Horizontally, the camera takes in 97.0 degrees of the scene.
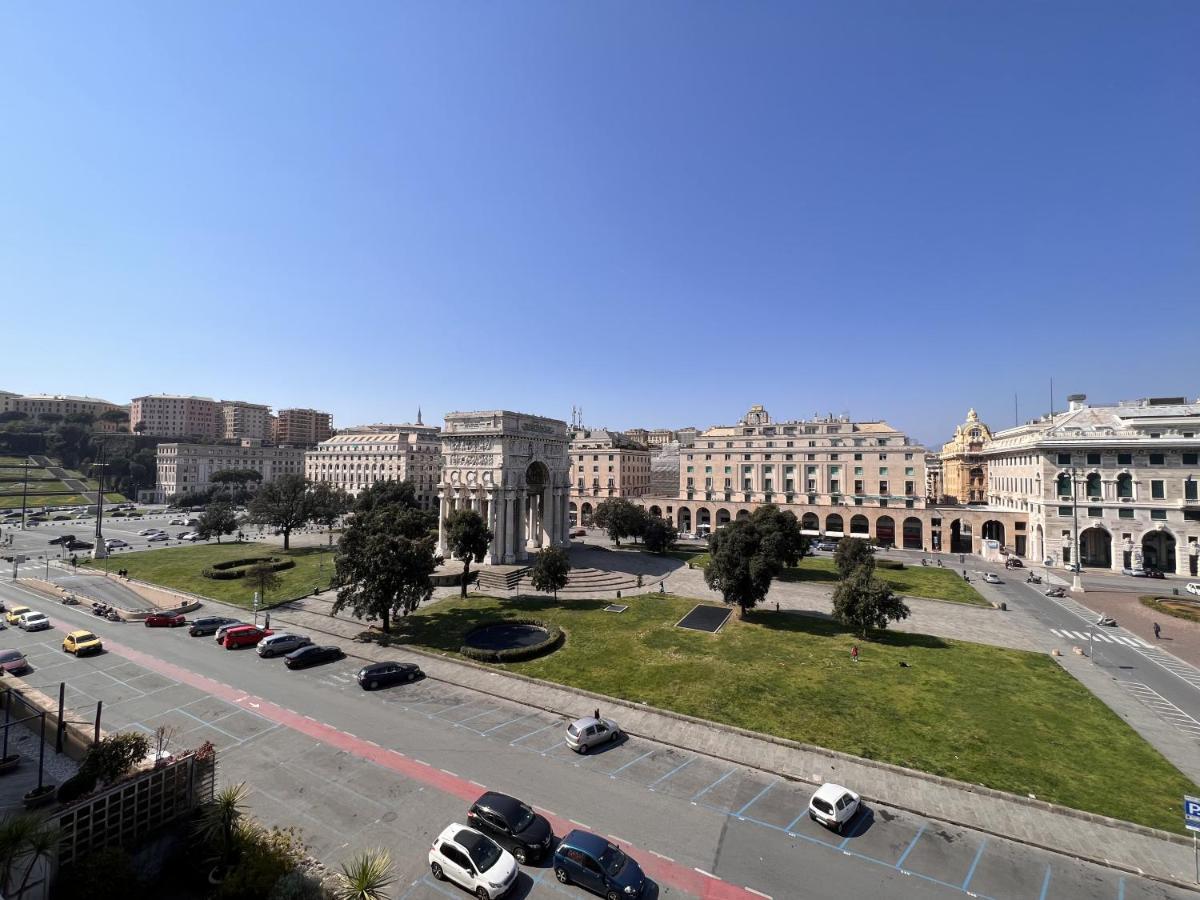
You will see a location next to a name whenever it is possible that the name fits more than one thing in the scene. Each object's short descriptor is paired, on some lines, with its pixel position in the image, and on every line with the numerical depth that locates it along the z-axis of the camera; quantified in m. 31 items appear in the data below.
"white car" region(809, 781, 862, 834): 17.98
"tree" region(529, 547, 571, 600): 47.06
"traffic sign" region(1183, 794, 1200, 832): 15.34
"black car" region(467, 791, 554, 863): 16.73
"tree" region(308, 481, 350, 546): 83.68
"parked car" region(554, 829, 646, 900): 14.87
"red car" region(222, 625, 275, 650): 36.44
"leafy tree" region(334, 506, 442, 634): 36.97
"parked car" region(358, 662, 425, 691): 30.05
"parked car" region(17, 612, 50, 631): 39.78
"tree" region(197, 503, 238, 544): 76.00
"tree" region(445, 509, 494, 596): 48.31
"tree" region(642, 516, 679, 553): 72.44
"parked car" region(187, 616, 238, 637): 39.19
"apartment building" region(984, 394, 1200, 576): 61.88
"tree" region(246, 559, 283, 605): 47.06
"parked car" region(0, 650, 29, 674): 31.44
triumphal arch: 62.50
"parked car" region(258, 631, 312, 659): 34.75
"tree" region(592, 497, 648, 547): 75.38
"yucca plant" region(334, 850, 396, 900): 13.06
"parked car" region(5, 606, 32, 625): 41.16
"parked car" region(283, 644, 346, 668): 32.84
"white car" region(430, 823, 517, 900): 14.92
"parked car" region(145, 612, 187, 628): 41.47
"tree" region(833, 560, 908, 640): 37.44
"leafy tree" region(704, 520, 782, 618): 41.91
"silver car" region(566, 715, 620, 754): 23.30
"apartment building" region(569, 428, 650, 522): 111.50
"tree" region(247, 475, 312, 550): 73.50
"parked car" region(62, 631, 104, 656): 34.44
